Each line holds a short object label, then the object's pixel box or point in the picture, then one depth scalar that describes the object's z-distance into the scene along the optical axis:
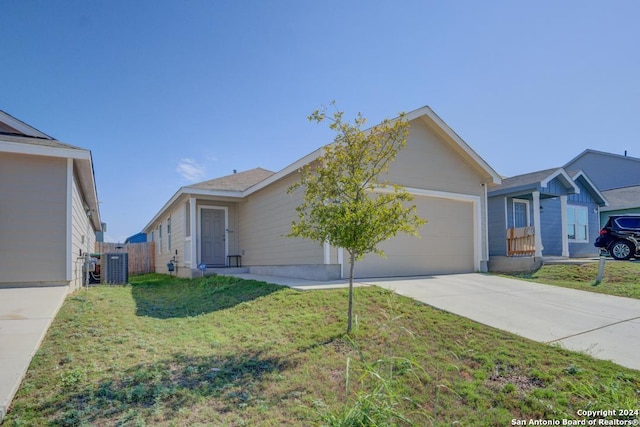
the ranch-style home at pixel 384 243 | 9.80
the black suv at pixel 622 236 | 12.53
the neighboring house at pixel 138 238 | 34.49
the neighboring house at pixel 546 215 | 13.55
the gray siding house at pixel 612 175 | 19.12
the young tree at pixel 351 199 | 4.73
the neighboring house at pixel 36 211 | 6.94
